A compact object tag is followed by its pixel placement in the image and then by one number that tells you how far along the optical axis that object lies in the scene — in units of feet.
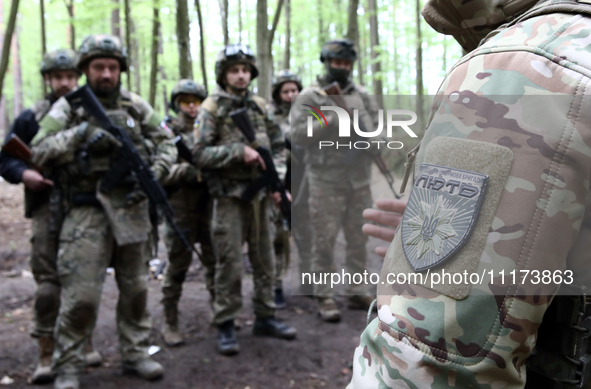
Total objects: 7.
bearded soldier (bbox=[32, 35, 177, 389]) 10.26
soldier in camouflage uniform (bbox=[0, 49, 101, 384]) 11.36
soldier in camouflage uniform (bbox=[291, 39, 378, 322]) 15.37
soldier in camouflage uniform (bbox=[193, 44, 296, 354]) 12.71
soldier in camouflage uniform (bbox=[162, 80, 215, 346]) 13.94
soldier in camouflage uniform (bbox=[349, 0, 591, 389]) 2.20
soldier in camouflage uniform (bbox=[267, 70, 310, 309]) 16.81
